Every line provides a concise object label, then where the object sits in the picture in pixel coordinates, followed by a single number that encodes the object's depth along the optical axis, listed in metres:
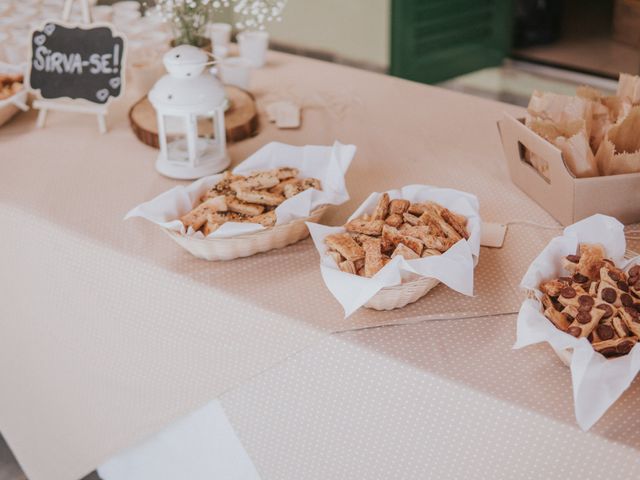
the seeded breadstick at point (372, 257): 1.10
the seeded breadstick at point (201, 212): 1.26
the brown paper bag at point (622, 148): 1.29
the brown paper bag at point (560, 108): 1.39
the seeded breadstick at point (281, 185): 1.36
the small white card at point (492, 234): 1.33
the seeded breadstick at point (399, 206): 1.25
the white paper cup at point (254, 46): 2.14
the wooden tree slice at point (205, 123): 1.74
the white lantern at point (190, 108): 1.47
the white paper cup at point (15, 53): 2.04
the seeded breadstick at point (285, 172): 1.39
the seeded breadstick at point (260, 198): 1.31
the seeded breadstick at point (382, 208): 1.24
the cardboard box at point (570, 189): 1.28
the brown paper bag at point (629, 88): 1.41
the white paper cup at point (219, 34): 2.23
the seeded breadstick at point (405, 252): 1.12
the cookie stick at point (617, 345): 0.94
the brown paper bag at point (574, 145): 1.29
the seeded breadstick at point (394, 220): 1.22
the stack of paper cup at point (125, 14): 2.26
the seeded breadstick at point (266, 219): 1.25
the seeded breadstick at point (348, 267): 1.12
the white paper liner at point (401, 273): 1.06
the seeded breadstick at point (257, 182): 1.35
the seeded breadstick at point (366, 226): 1.20
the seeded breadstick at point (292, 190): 1.33
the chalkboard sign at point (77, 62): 1.77
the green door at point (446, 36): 4.04
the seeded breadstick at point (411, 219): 1.21
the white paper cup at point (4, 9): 2.34
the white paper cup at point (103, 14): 2.30
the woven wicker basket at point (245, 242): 1.24
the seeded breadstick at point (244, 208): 1.30
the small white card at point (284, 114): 1.85
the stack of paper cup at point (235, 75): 2.00
